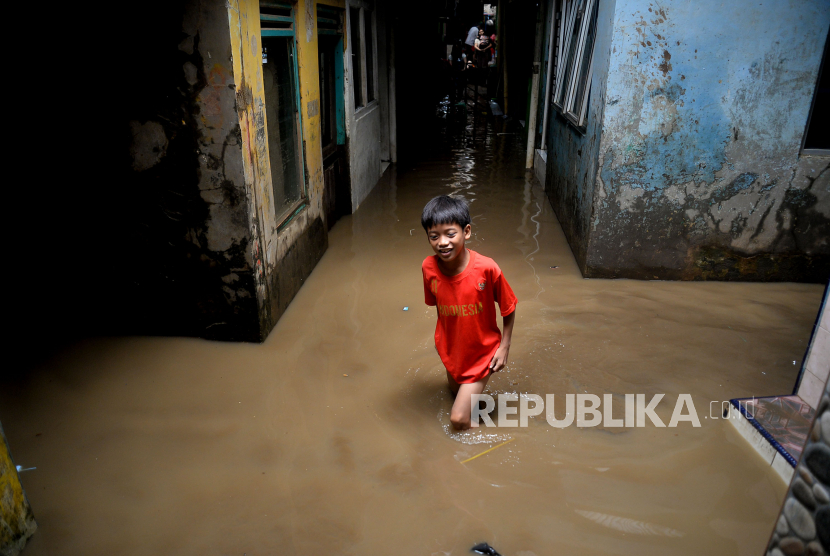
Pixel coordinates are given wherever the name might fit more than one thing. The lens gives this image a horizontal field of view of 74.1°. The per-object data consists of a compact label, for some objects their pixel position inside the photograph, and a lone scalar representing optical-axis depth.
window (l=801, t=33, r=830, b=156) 4.40
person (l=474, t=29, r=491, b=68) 15.85
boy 2.61
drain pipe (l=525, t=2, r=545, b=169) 8.62
